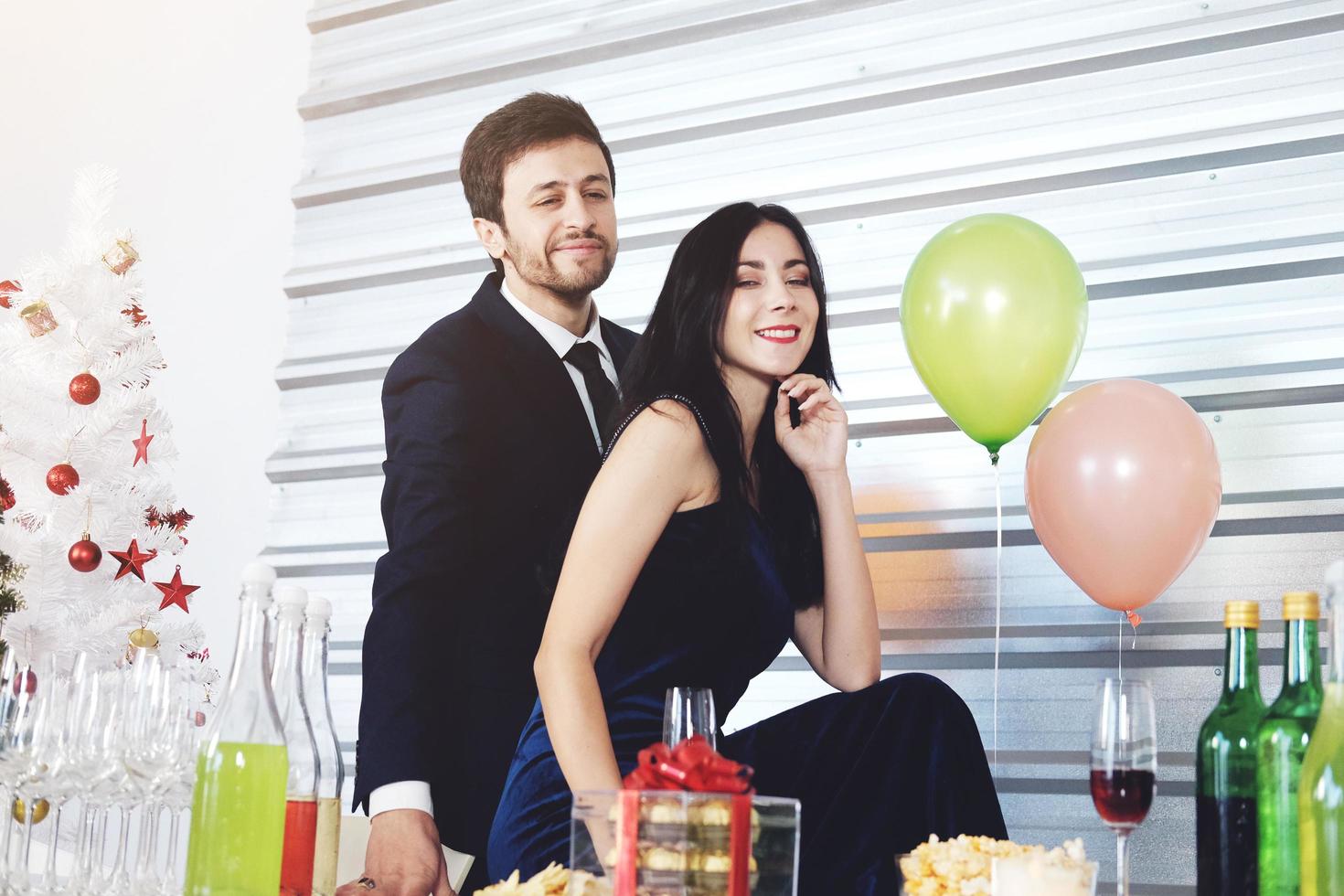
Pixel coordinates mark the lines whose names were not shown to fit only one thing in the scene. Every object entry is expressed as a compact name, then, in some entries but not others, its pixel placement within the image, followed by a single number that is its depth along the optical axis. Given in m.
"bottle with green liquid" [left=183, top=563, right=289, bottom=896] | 1.80
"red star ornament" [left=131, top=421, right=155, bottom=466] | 3.73
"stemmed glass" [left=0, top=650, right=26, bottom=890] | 2.00
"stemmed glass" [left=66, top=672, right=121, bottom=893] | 1.97
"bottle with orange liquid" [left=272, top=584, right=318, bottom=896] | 1.99
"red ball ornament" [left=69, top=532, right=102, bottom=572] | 3.59
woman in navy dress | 2.12
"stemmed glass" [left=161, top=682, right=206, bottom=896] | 1.99
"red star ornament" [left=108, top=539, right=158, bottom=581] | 3.69
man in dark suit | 2.67
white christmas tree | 3.63
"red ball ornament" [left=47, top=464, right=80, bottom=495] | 3.63
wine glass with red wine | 1.74
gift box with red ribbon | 1.42
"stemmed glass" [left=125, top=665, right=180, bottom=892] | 1.98
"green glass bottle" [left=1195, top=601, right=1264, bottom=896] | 1.80
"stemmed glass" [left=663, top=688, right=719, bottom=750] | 1.76
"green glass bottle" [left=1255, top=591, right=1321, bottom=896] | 1.71
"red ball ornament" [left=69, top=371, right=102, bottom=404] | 3.65
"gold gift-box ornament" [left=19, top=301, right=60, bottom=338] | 3.71
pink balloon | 2.46
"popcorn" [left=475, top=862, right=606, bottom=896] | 1.58
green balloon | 2.61
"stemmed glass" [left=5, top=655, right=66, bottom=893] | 1.99
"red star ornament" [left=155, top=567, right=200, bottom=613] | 3.80
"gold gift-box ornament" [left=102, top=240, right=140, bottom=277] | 3.79
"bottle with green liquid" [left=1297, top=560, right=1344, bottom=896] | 1.56
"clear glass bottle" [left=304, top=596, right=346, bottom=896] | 2.13
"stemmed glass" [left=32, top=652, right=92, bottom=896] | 1.98
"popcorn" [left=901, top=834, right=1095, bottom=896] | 1.60
